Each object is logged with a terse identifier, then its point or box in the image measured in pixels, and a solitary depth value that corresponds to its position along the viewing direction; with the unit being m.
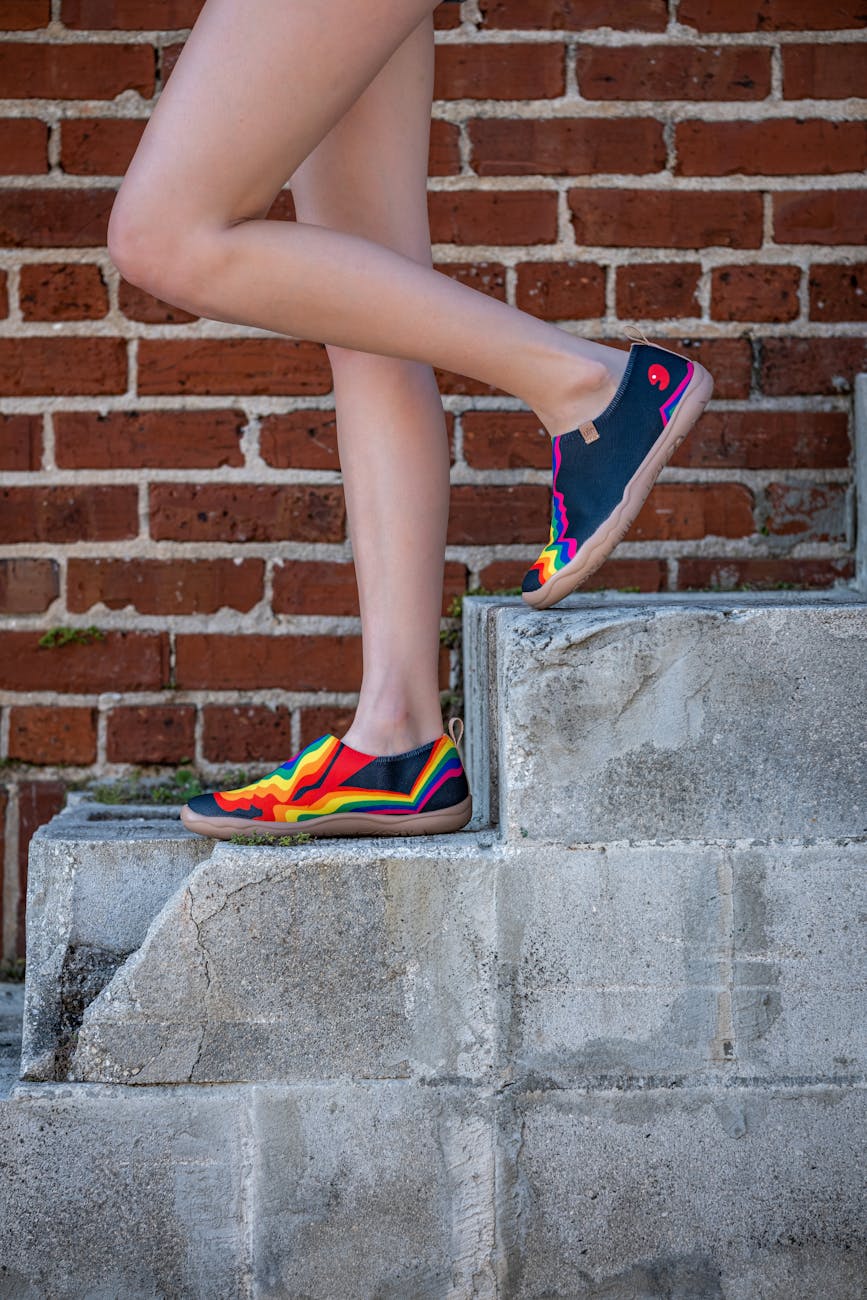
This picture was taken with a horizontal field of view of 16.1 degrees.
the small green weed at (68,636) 3.21
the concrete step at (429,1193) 2.77
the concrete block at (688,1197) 2.77
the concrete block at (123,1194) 2.77
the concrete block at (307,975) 2.78
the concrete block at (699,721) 2.78
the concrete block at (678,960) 2.78
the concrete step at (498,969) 2.78
